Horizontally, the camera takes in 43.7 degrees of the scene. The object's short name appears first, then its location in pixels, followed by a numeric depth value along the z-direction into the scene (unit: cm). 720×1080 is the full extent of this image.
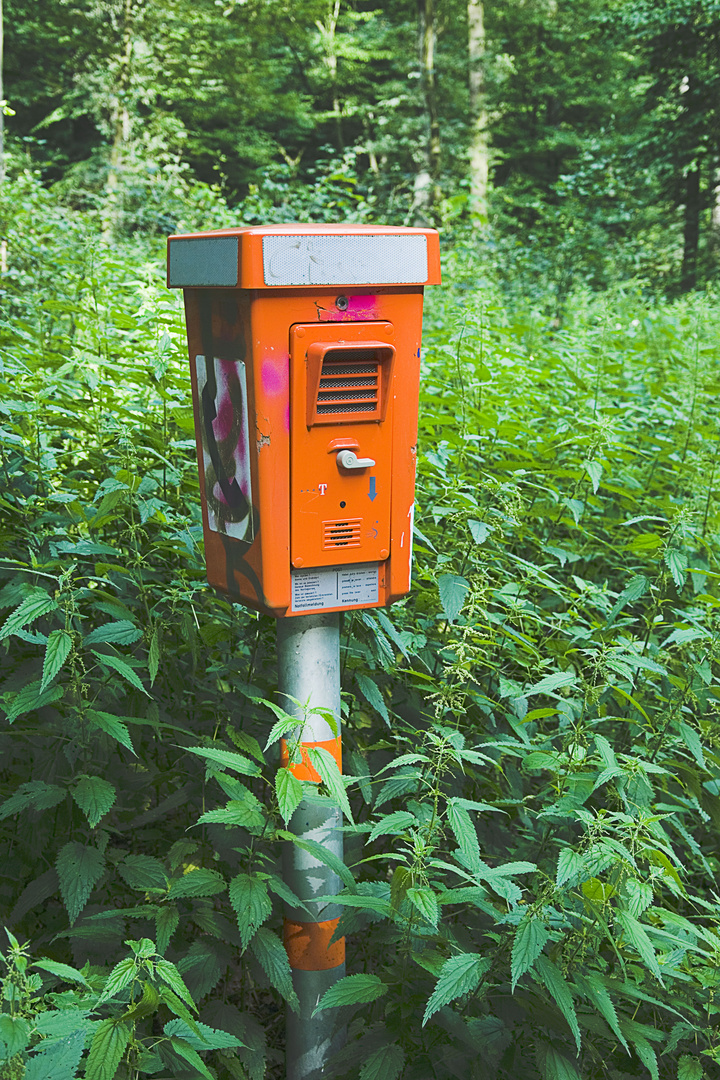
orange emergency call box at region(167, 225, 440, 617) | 202
